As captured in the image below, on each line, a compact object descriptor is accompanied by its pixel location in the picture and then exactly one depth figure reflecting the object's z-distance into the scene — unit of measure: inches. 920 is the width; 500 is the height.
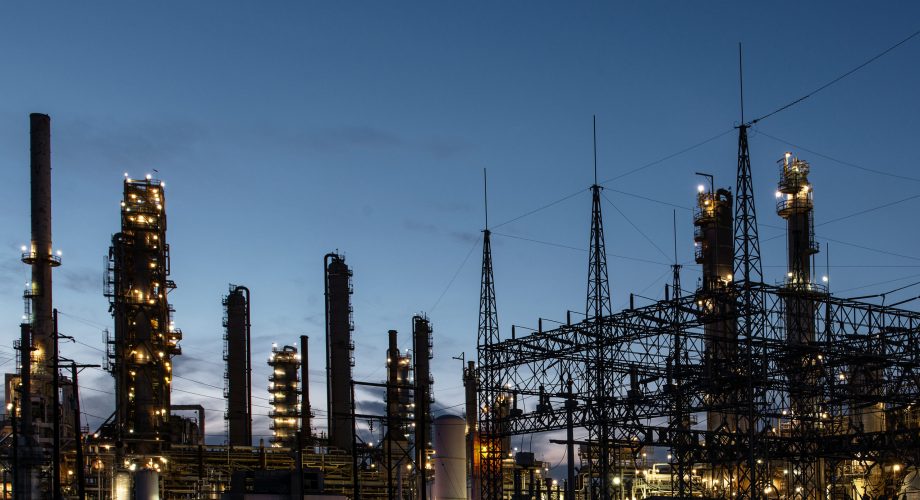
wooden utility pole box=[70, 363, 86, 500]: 1476.4
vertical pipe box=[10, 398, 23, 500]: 1732.3
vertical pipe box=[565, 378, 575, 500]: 1584.5
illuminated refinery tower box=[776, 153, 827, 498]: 1934.1
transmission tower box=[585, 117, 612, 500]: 1926.7
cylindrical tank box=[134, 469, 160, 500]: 1867.6
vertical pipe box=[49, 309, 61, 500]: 1470.2
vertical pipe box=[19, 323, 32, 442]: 1798.7
